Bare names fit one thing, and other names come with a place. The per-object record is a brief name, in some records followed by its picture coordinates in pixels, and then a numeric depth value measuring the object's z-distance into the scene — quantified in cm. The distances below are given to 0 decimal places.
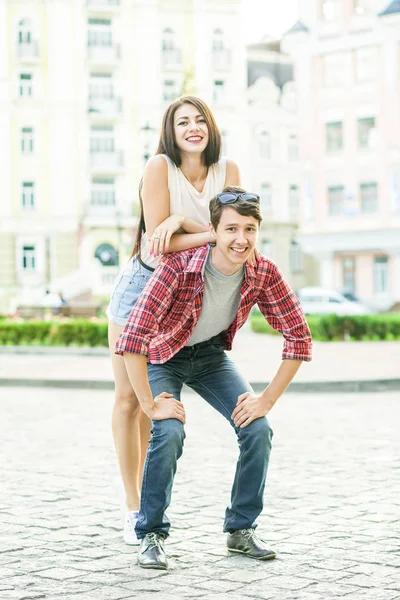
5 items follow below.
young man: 481
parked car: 4059
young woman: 511
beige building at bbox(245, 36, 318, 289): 5791
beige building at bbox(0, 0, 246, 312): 5431
